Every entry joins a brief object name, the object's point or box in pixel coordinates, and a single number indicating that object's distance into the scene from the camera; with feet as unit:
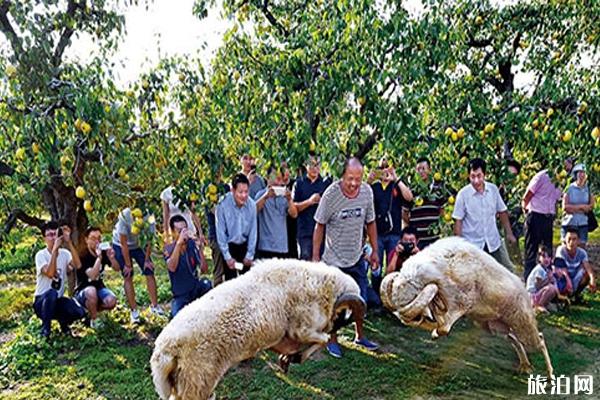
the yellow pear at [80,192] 12.82
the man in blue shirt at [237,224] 17.43
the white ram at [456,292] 14.06
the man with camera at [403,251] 21.42
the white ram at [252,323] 12.01
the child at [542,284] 22.91
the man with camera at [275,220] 19.79
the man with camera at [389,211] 21.90
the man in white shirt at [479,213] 18.44
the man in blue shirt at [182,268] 18.79
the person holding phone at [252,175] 19.34
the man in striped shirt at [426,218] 22.52
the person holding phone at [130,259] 22.25
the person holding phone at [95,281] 21.91
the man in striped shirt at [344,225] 17.43
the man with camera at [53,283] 20.33
